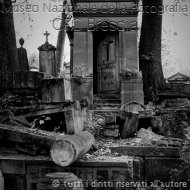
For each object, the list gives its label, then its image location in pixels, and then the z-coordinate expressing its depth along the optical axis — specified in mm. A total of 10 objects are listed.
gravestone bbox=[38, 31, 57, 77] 11945
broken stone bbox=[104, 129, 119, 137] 6607
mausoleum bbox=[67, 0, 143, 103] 11938
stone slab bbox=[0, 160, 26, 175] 4918
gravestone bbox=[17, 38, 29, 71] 11586
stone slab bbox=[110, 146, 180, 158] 5544
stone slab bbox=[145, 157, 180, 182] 5500
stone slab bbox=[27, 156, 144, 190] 4836
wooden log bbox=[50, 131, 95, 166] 4230
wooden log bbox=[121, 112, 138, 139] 6559
